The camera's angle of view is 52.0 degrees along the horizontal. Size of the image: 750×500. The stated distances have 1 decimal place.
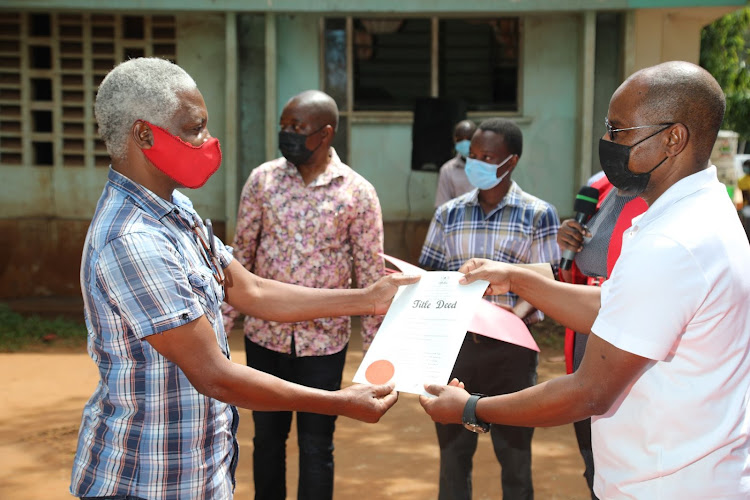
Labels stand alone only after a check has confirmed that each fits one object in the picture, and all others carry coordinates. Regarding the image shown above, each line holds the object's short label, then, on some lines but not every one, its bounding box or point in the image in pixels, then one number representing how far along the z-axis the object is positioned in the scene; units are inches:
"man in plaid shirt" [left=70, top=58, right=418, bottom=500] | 82.2
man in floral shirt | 153.6
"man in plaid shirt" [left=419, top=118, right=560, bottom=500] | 152.4
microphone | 137.7
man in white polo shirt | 73.1
